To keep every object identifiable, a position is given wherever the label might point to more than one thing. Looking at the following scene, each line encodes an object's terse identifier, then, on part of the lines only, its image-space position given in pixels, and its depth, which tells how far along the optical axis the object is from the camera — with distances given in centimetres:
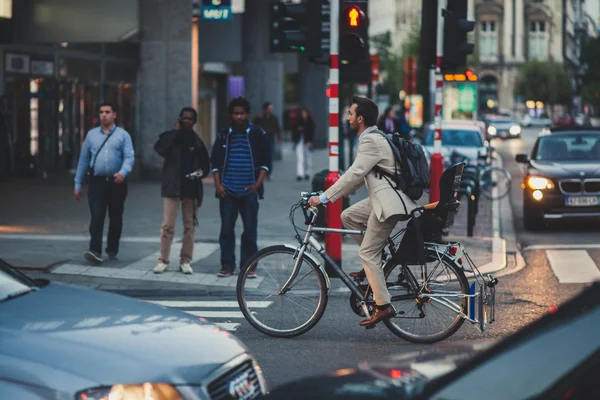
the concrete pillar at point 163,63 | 2484
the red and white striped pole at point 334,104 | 1159
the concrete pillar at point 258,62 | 3303
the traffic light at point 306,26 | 1177
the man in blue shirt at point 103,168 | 1221
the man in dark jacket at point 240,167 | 1124
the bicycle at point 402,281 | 811
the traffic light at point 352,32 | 1195
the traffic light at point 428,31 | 1584
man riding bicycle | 805
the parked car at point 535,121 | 10756
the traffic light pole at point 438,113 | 1577
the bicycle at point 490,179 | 2272
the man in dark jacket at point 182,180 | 1167
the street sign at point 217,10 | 2706
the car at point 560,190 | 1672
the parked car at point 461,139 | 2617
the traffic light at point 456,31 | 1543
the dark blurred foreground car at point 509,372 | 317
